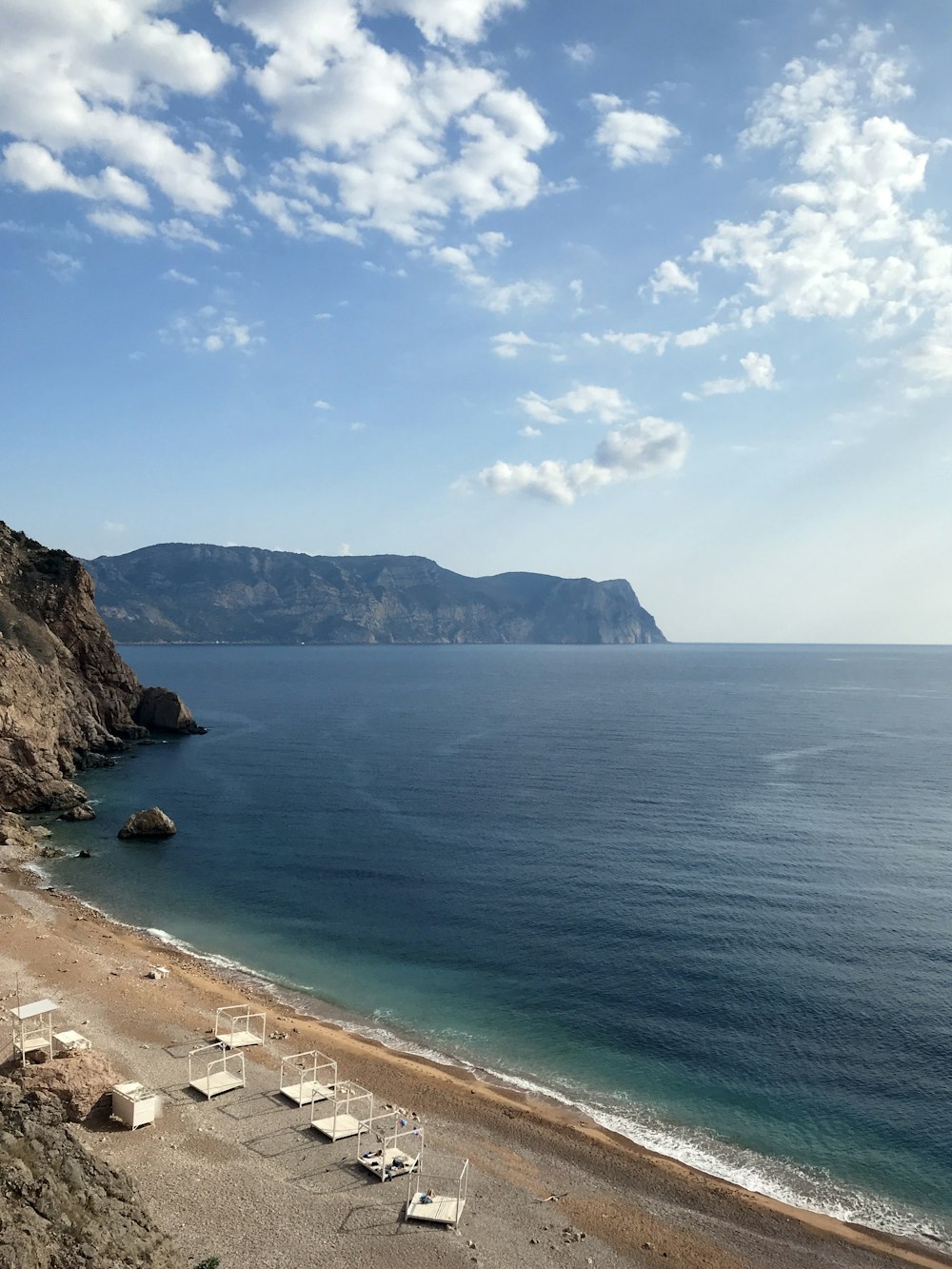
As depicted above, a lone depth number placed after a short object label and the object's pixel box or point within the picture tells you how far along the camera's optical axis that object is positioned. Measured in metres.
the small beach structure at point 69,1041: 33.81
